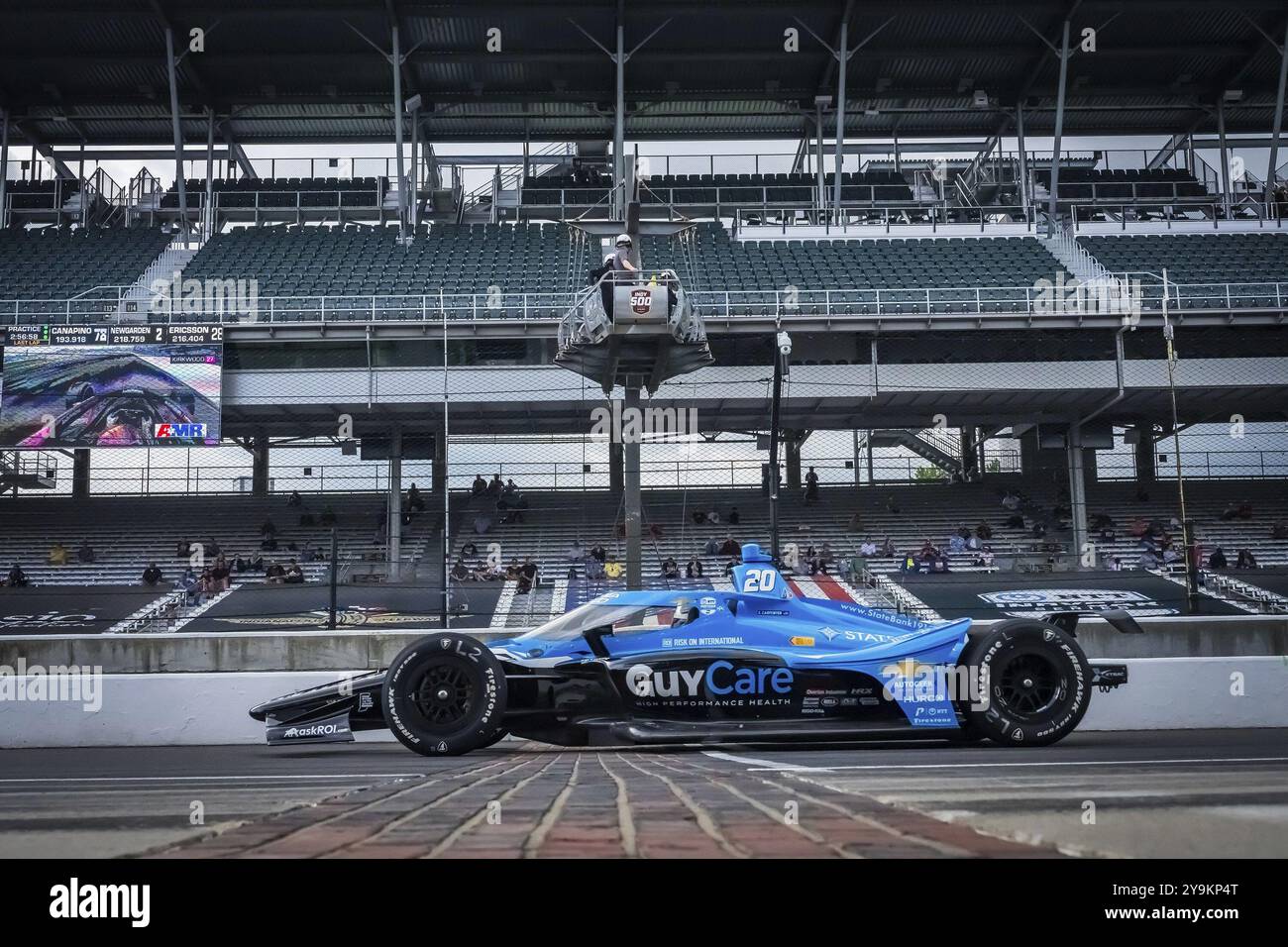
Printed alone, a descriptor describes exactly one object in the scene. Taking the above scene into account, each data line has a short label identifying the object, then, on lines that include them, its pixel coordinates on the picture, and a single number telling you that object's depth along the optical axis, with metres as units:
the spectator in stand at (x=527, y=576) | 18.84
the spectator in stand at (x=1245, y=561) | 22.46
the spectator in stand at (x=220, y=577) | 21.25
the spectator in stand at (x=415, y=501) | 25.46
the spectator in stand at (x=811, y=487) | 25.39
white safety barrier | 10.82
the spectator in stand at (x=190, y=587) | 20.93
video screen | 22.86
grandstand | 24.03
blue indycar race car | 8.21
